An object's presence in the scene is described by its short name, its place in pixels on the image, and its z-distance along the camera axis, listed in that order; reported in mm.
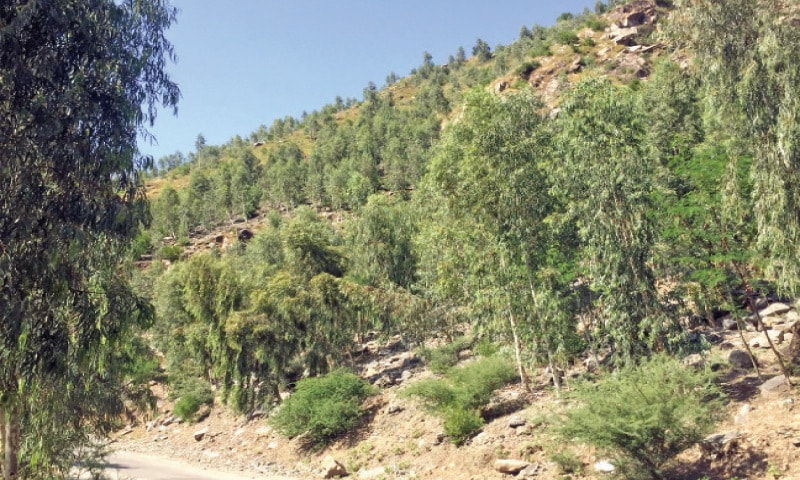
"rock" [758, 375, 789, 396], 13070
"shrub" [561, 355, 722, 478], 10227
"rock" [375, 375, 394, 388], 24438
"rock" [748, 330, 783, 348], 16520
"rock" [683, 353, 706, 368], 15296
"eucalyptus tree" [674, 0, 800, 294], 11531
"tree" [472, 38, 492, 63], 171012
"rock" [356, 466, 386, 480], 16272
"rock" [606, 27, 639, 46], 97875
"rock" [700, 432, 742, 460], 11102
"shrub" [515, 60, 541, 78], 96125
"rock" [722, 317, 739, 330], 19161
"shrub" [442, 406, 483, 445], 16203
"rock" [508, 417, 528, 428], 15680
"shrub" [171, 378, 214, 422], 31141
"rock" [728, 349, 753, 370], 15702
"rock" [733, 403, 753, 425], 12281
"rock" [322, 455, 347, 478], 17625
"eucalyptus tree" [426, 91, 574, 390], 16359
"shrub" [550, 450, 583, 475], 12383
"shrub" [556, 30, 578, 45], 103750
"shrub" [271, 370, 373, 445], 20328
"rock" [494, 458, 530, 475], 13531
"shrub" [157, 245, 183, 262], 76625
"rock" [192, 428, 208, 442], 27328
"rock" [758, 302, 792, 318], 18812
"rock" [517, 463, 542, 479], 13078
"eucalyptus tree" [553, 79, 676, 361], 14188
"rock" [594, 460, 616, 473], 11680
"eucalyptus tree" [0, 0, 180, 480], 7539
